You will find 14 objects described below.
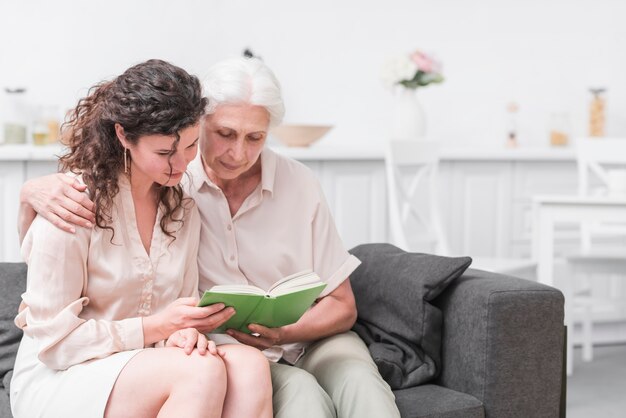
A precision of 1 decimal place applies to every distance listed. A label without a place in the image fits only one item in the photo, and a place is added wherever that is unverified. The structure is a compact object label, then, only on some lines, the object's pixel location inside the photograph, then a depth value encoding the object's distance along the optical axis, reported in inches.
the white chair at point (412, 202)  146.4
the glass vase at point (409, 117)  172.7
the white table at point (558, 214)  133.9
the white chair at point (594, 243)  151.6
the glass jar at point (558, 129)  187.9
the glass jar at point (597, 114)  186.4
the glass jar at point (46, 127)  155.4
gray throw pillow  86.5
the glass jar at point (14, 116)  155.9
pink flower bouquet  168.4
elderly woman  79.7
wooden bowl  163.3
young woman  67.7
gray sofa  82.1
